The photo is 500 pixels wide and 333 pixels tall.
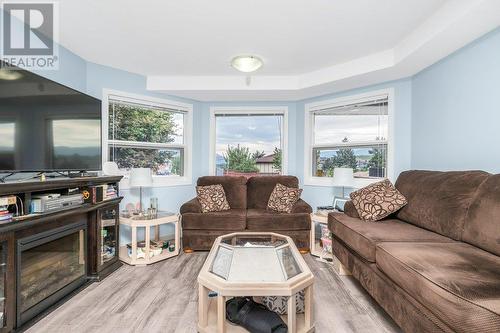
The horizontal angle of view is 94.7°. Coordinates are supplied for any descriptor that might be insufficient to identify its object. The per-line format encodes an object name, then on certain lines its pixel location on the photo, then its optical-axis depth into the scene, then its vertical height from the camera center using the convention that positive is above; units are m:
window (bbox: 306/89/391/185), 3.20 +0.41
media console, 1.46 -0.74
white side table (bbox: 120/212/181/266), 2.59 -1.02
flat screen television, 1.61 +0.29
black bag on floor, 1.38 -0.96
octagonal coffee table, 1.30 -0.71
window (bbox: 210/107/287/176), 4.02 +0.34
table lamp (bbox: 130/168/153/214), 2.80 -0.19
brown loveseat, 2.95 -0.78
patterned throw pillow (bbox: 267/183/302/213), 3.17 -0.49
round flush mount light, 2.69 +1.20
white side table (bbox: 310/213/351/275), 2.67 -1.06
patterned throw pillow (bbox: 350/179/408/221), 2.27 -0.37
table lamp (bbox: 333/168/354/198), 2.91 -0.17
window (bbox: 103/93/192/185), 3.19 +0.40
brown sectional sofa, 1.01 -0.55
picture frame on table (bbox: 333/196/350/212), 3.02 -0.52
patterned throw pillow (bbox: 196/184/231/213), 3.16 -0.50
